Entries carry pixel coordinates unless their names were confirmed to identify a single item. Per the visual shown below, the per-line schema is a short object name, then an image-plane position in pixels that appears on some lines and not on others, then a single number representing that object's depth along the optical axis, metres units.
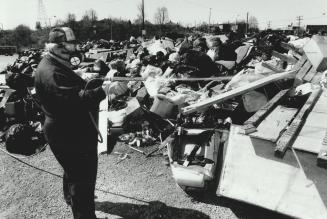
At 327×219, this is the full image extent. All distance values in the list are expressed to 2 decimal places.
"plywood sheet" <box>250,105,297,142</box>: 2.80
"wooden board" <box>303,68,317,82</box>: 4.54
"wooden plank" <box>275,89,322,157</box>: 2.58
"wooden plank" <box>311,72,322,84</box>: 4.38
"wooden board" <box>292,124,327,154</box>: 2.60
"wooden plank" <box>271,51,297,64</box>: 5.87
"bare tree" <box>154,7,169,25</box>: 79.60
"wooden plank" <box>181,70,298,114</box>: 3.86
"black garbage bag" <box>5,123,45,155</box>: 5.06
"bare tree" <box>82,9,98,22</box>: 63.49
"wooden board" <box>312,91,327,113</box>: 3.32
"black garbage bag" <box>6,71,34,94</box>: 6.33
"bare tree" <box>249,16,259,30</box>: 78.91
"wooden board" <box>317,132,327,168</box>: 2.31
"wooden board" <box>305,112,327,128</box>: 3.02
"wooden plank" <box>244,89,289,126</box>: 3.18
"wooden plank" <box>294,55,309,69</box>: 5.02
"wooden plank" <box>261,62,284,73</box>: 4.90
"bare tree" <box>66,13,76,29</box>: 55.68
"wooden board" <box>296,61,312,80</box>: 4.59
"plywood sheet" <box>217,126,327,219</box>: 2.65
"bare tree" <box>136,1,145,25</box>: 35.22
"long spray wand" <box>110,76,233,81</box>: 5.86
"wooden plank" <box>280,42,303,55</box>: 6.50
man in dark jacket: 2.51
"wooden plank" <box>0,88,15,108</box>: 6.26
